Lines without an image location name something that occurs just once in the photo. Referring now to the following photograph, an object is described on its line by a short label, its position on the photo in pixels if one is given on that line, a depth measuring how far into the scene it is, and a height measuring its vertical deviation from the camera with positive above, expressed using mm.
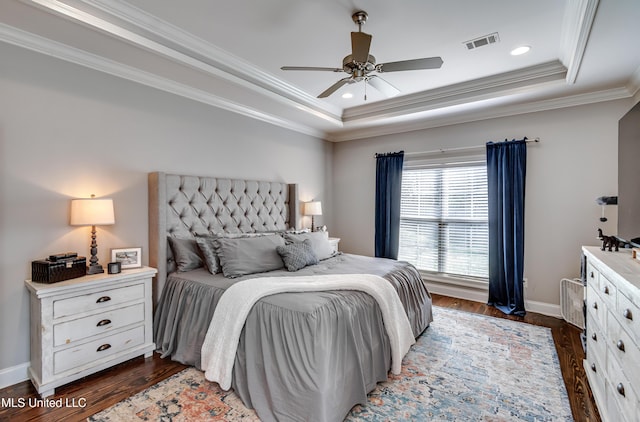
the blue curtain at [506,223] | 3705 -170
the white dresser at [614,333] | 1370 -680
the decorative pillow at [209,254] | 2768 -413
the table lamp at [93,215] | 2340 -43
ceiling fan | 2010 +1062
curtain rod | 4084 +838
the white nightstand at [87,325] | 2074 -864
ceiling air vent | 2525 +1442
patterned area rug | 1923 -1290
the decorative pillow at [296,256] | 2975 -462
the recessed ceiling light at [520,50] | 2701 +1446
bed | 1790 -720
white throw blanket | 2086 -740
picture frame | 2646 -419
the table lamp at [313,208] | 4613 +23
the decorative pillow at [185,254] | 2893 -426
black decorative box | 2158 -428
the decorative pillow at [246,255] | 2713 -427
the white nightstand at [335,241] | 4691 -491
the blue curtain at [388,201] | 4699 +133
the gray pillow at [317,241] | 3406 -367
